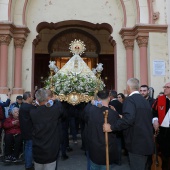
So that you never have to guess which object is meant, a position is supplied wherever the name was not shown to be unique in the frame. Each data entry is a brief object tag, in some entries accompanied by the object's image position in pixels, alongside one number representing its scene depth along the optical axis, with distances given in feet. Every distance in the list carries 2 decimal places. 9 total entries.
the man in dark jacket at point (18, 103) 24.39
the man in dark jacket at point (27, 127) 17.93
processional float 22.93
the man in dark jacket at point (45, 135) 12.16
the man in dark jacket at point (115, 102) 21.21
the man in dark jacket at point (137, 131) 12.08
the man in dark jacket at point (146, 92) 19.31
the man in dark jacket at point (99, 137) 11.85
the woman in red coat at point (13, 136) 21.21
